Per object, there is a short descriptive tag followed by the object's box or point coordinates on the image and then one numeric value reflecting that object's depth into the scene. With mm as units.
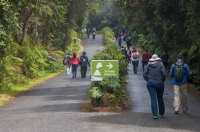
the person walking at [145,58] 31328
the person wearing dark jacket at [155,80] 13562
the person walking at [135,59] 30562
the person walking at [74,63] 29531
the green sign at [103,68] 16062
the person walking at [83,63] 29067
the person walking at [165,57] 30812
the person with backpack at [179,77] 14414
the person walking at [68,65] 32169
